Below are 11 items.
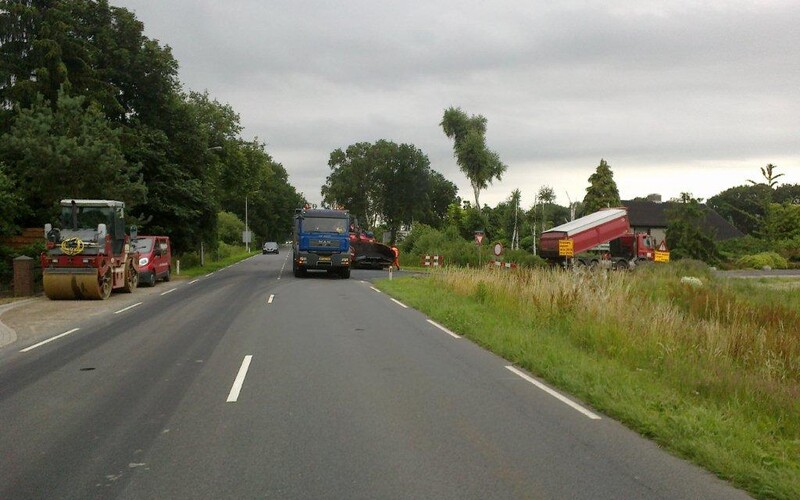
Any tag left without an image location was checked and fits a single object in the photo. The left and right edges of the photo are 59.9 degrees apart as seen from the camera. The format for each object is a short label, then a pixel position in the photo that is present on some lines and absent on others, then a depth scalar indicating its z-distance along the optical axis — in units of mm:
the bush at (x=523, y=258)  38250
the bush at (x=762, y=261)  48531
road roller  21297
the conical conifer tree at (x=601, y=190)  61156
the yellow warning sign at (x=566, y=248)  36344
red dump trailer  38219
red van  28172
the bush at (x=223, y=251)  63906
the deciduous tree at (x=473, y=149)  72062
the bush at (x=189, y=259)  46650
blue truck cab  31984
